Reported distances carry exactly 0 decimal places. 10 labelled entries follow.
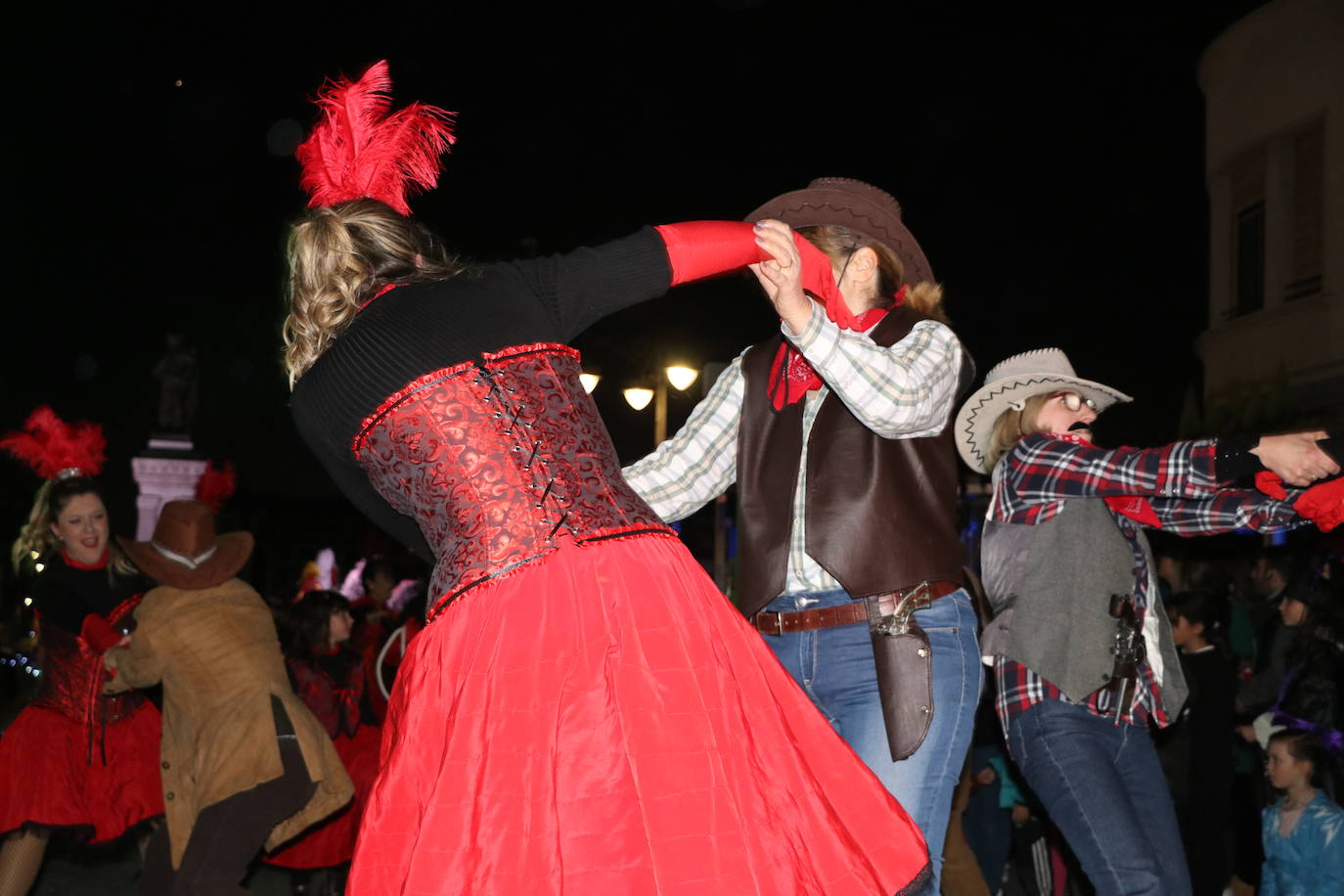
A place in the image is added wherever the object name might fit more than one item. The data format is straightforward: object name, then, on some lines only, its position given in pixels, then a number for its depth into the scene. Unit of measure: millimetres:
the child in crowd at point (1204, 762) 6902
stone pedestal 28234
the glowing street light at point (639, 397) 14492
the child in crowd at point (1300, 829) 6117
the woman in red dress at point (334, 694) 7867
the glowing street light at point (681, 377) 13742
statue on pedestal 28922
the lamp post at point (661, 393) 13797
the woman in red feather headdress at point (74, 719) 6461
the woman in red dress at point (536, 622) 2266
